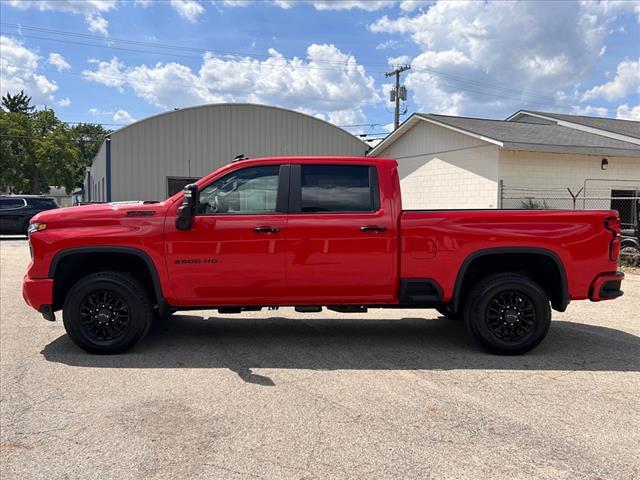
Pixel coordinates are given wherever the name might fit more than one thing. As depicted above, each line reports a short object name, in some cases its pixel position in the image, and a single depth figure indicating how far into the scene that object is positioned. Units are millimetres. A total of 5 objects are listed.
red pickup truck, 5395
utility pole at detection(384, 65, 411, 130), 41562
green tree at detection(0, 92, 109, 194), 53719
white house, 15750
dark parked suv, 21922
